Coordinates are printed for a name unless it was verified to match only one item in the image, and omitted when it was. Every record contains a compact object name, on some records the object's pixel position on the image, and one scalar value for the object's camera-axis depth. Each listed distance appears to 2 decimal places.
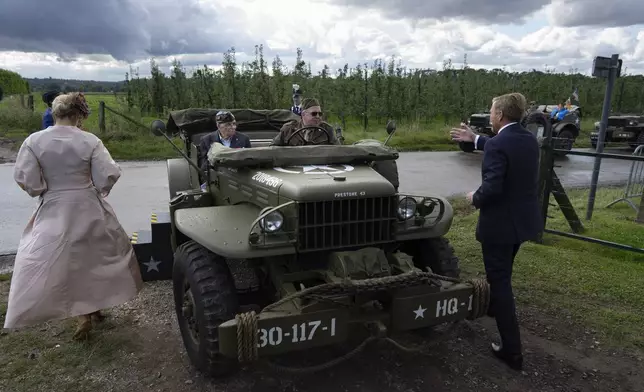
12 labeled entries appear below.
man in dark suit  3.70
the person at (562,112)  19.27
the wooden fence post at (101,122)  17.11
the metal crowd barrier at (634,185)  8.57
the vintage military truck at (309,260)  3.19
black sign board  7.36
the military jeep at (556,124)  17.50
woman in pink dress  3.98
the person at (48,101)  6.90
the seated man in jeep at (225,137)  5.76
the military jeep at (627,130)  19.25
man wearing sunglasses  5.08
